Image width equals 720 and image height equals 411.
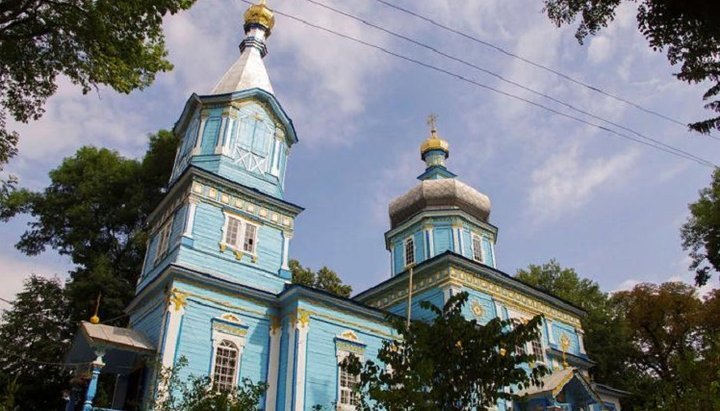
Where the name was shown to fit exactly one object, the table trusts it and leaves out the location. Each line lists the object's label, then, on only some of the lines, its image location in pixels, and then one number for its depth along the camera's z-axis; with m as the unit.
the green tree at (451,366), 6.95
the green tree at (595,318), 32.50
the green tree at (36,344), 19.94
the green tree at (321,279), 30.98
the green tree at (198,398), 8.60
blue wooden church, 15.36
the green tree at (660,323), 30.97
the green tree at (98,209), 23.16
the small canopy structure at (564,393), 18.70
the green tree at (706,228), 21.78
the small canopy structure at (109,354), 13.46
